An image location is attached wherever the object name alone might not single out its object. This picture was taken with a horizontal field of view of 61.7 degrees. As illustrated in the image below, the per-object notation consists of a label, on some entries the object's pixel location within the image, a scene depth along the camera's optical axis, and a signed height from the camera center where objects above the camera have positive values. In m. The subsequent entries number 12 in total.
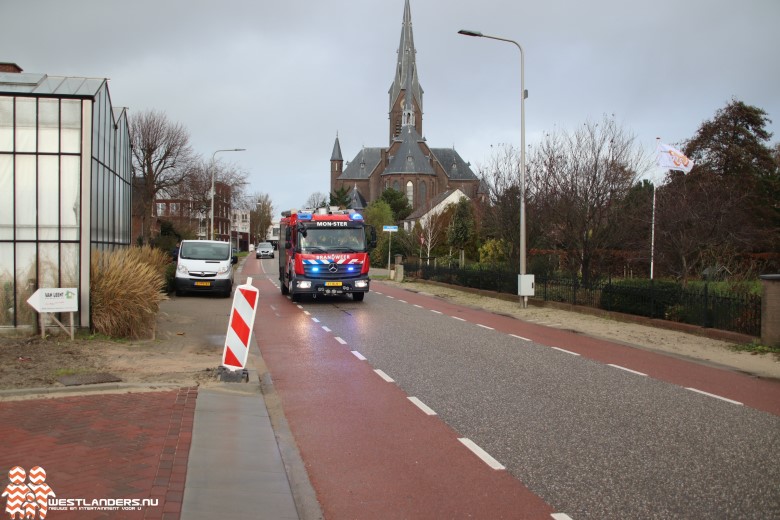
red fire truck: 20.89 -0.43
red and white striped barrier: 8.55 -1.19
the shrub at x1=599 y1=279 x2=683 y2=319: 15.98 -1.34
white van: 22.83 -1.08
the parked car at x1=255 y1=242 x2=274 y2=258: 73.69 -1.39
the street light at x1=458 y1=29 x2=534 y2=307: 21.34 -1.20
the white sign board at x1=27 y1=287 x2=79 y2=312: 10.81 -1.09
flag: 23.20 +3.15
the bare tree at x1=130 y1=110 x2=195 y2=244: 43.59 +5.43
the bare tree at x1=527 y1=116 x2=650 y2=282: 22.17 +1.64
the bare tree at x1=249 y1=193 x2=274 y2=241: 111.04 +3.87
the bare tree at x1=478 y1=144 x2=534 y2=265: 28.77 +1.65
